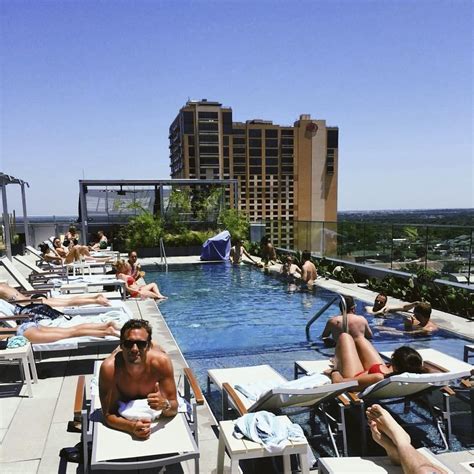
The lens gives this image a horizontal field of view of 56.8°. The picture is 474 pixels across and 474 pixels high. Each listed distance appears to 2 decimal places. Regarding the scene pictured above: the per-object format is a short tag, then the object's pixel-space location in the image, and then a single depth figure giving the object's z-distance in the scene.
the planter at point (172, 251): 17.61
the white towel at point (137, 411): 3.05
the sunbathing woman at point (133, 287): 9.56
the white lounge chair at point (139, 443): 2.75
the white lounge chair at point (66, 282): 8.82
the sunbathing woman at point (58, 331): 5.16
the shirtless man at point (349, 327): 4.65
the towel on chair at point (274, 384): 3.34
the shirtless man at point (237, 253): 15.52
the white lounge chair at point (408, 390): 3.36
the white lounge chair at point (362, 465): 2.69
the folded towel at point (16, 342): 4.67
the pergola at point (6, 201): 14.27
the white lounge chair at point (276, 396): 3.20
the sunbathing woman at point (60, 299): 6.91
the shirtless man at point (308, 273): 11.61
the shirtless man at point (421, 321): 7.18
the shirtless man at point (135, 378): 3.11
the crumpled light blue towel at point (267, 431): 2.83
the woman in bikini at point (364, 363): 3.61
